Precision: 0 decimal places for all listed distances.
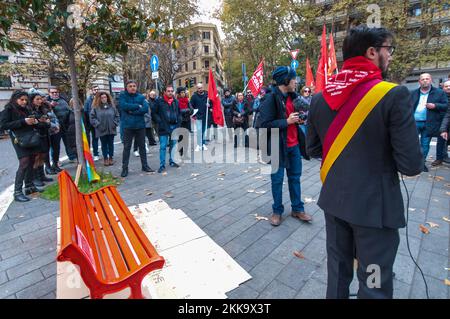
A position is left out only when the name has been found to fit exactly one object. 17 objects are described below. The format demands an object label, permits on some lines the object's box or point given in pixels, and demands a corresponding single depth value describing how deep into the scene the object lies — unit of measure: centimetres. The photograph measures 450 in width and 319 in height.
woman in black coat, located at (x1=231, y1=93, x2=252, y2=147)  1041
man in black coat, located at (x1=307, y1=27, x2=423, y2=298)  150
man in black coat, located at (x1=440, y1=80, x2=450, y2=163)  586
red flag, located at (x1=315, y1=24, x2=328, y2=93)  814
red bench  166
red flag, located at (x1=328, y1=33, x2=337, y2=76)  902
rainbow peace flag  563
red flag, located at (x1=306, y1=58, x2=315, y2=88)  1130
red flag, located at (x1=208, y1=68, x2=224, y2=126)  920
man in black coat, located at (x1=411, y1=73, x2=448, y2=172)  598
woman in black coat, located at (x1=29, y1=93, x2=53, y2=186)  543
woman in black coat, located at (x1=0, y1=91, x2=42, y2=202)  489
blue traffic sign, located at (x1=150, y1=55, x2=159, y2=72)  969
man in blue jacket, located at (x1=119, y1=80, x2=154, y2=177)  626
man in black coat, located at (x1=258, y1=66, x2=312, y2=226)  339
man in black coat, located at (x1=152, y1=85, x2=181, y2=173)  681
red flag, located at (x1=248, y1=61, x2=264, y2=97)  973
